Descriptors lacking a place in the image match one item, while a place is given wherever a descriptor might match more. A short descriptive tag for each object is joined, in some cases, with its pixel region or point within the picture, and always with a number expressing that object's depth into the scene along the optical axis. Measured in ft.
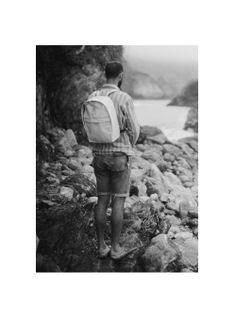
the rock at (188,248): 11.64
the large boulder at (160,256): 11.42
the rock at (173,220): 12.25
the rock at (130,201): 12.24
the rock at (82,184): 12.17
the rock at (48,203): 11.86
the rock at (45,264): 11.26
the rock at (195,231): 11.96
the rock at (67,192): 12.15
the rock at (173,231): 12.12
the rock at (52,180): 12.04
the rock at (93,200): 12.13
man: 10.44
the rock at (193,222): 12.02
